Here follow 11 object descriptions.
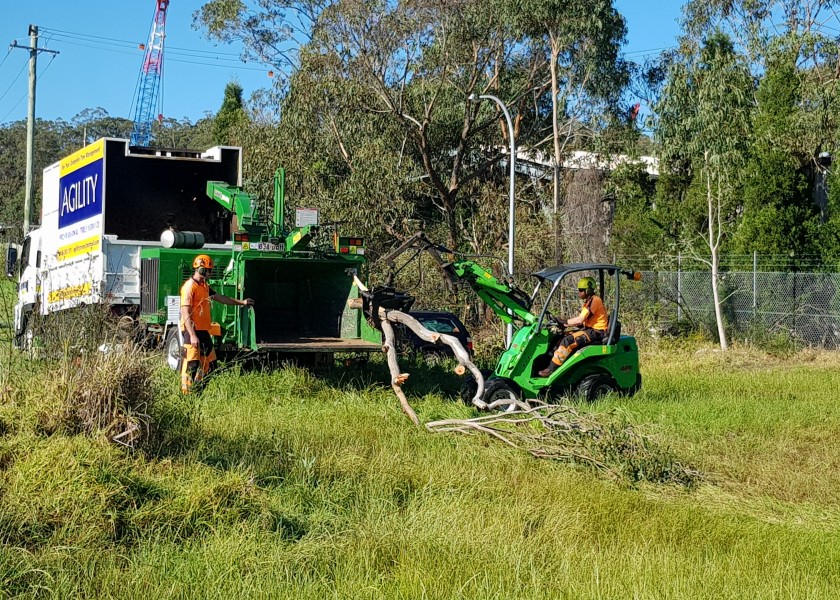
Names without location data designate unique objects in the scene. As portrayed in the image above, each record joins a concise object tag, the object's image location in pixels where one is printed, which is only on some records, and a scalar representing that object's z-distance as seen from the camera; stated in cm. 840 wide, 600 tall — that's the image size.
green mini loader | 1349
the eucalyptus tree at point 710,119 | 2320
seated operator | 1379
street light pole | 2116
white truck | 1689
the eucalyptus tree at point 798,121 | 2698
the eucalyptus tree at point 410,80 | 2948
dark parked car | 1617
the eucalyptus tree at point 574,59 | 2959
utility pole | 3328
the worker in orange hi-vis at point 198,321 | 1226
